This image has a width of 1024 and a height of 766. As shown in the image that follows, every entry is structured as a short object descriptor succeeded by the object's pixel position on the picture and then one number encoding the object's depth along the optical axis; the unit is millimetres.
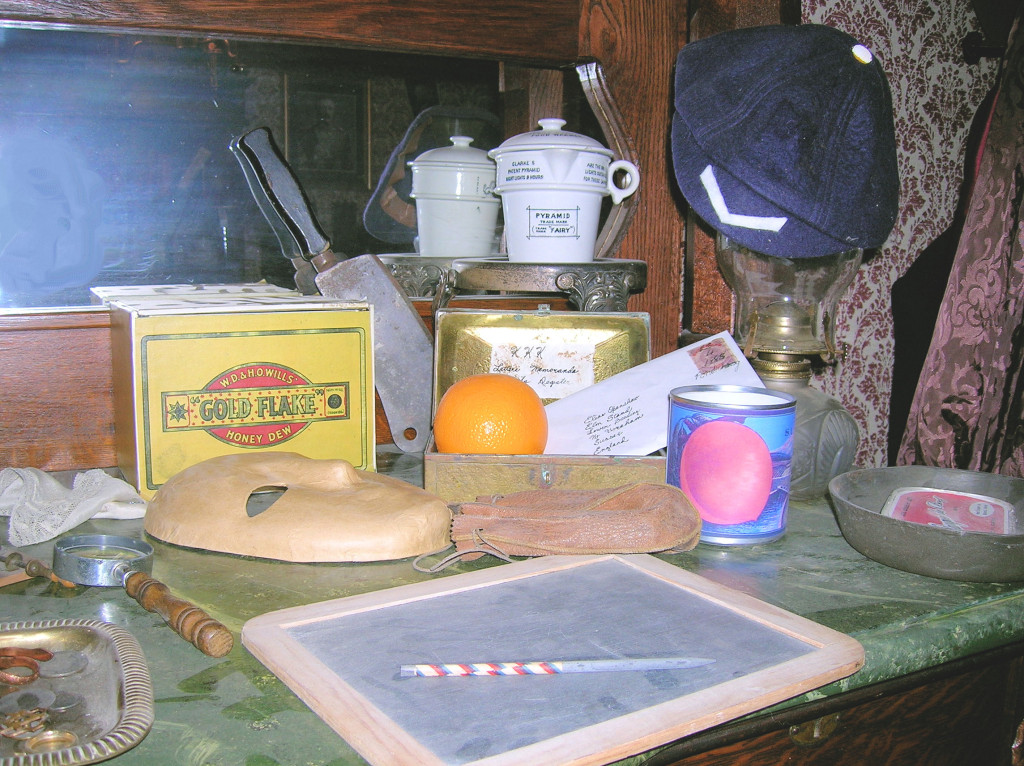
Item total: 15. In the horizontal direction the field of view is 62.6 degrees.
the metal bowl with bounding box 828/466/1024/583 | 628
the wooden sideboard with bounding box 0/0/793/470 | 876
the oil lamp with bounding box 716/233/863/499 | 837
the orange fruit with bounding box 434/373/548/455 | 750
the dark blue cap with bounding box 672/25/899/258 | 840
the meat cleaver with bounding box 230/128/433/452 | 933
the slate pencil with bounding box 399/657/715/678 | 470
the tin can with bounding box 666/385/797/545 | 697
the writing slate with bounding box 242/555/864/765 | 415
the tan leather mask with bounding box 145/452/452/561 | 660
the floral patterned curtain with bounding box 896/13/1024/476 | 1008
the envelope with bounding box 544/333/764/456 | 843
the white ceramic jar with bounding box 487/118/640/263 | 933
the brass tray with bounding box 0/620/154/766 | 402
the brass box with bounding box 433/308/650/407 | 924
